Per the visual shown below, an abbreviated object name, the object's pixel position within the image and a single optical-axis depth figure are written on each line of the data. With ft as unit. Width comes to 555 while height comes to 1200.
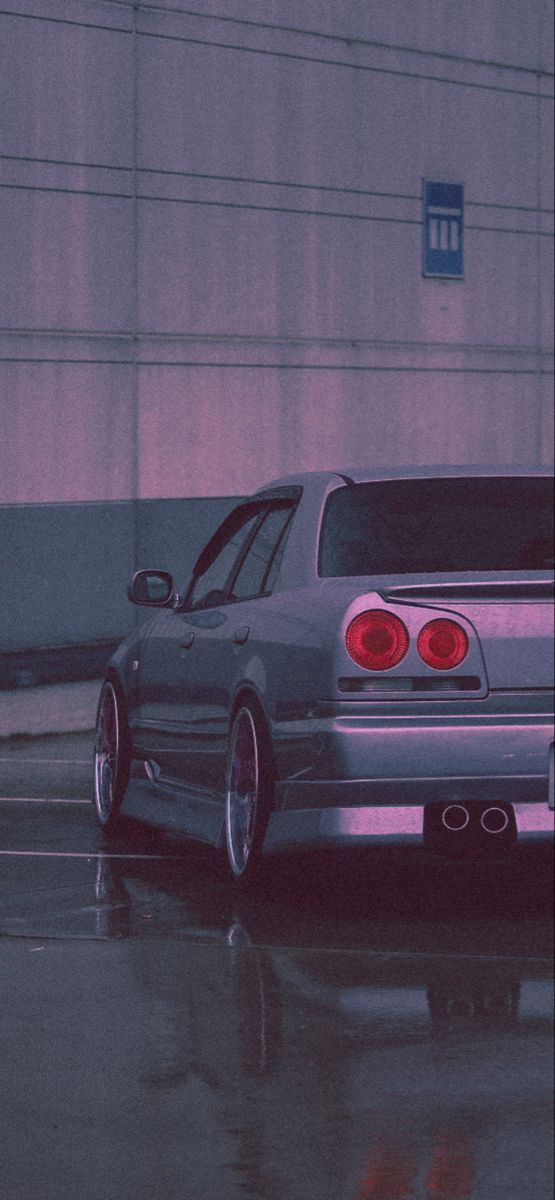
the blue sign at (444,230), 83.41
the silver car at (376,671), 27.66
